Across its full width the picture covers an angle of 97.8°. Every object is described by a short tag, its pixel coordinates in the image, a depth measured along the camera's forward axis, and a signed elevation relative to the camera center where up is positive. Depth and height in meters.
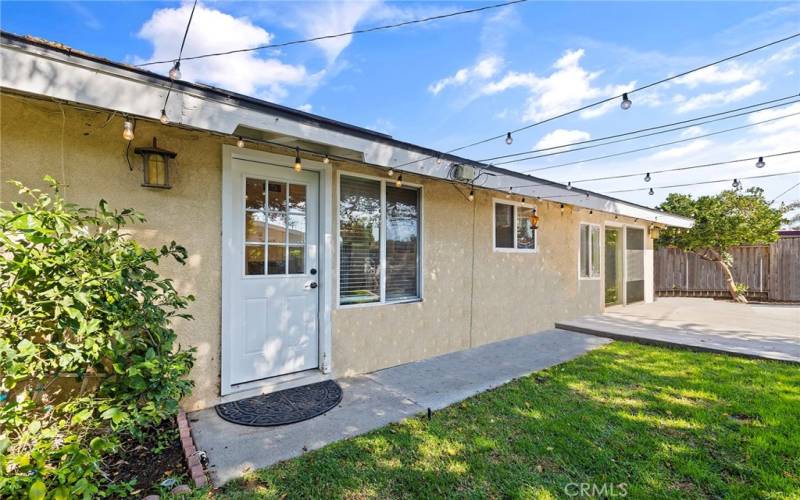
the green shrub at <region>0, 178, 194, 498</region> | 1.84 -0.55
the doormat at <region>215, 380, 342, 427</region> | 3.12 -1.45
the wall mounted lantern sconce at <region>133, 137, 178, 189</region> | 2.97 +0.77
